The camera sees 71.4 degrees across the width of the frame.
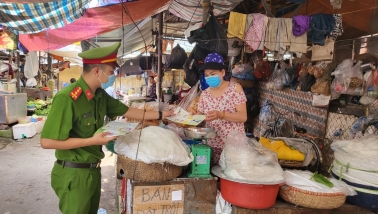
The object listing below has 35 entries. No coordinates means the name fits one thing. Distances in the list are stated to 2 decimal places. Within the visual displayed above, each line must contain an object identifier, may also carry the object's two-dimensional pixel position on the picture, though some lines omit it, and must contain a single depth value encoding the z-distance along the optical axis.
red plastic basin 2.10
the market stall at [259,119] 2.17
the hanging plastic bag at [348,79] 3.95
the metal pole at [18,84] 10.38
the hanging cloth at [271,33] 4.54
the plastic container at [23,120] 9.59
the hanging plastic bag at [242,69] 6.39
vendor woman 2.79
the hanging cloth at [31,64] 12.52
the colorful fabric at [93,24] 5.04
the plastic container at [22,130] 9.03
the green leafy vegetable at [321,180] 2.30
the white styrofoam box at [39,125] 10.23
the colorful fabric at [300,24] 4.43
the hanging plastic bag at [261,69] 6.22
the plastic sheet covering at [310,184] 2.24
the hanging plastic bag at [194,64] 4.55
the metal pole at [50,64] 15.73
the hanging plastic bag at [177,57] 6.36
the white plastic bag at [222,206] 2.34
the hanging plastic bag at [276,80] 5.79
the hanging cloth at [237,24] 4.45
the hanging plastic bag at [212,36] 4.29
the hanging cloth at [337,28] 4.36
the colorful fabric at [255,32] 4.52
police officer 2.10
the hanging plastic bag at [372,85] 3.74
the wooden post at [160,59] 6.09
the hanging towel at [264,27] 4.51
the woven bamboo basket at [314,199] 2.18
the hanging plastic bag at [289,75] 5.33
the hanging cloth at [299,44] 4.61
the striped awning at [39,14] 4.38
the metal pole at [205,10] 4.44
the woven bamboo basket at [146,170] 2.11
